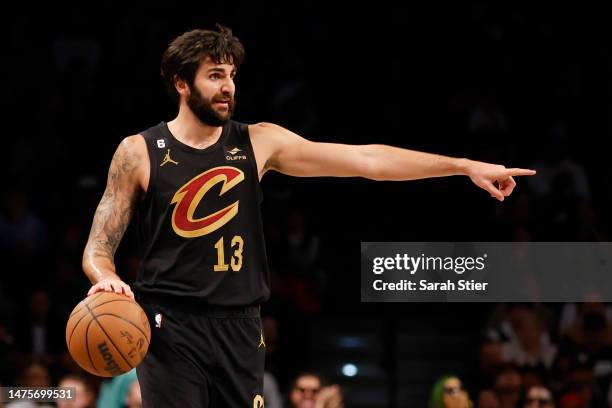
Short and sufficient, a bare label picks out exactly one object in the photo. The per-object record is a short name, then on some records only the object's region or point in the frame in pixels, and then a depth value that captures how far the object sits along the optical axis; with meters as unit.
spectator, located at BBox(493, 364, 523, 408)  16.14
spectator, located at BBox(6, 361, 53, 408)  15.12
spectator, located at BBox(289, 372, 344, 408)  15.39
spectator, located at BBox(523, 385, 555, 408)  15.76
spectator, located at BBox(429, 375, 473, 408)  15.75
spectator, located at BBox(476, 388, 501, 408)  16.03
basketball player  9.10
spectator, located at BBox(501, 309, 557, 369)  17.20
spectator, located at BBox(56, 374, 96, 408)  14.41
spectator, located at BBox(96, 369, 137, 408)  14.68
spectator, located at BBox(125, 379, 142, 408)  14.03
